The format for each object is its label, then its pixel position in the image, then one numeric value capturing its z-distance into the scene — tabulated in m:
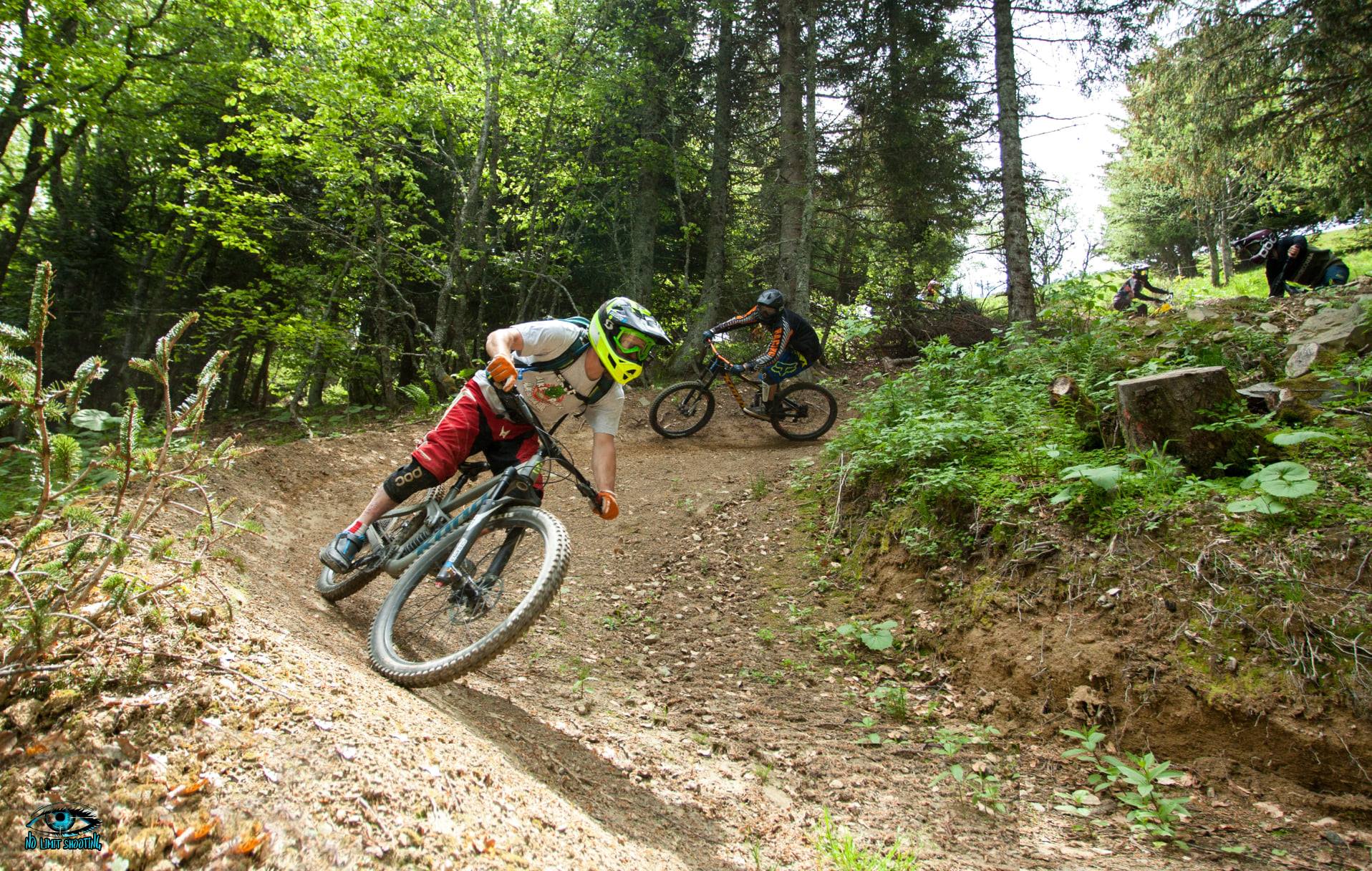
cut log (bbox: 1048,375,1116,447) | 5.18
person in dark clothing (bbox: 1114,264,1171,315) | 13.82
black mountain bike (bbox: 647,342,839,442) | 10.27
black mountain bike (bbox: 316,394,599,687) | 3.27
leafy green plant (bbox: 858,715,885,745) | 3.71
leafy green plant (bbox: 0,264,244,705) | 1.88
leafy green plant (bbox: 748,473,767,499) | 7.58
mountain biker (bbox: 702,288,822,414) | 9.75
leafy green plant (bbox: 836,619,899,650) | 4.53
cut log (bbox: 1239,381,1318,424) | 4.57
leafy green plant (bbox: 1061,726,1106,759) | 3.40
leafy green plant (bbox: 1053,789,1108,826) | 3.06
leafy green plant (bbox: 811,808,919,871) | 2.47
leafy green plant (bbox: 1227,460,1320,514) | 3.55
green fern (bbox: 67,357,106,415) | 1.94
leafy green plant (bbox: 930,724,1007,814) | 3.16
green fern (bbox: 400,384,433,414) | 11.15
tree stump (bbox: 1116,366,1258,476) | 4.45
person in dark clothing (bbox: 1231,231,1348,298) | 9.32
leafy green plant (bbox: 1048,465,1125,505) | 4.15
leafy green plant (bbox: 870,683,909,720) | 3.93
